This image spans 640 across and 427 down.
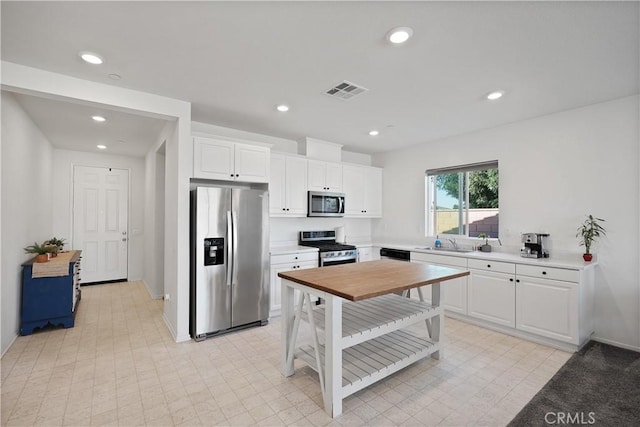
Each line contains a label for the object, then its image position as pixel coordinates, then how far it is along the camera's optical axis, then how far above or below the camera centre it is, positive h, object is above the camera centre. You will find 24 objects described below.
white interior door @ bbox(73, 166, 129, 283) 5.54 -0.07
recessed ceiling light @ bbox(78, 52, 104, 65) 2.22 +1.24
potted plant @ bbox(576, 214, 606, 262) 3.17 -0.18
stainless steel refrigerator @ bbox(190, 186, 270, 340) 3.23 -0.49
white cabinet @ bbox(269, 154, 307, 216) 4.18 +0.45
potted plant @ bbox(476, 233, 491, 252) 4.01 -0.40
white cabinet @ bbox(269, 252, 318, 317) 3.91 -0.69
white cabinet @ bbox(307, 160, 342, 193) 4.56 +0.65
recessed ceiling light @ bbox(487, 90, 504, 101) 2.90 +1.23
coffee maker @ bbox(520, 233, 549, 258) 3.44 -0.36
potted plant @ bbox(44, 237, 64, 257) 3.72 -0.37
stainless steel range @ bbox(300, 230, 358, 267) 4.36 -0.48
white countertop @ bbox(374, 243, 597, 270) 3.01 -0.50
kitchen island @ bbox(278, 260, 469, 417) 2.00 -0.85
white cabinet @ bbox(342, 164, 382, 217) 5.06 +0.47
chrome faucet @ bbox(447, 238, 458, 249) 4.42 -0.41
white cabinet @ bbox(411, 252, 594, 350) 2.94 -0.94
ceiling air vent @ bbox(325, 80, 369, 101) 2.78 +1.25
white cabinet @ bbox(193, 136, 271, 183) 3.34 +0.69
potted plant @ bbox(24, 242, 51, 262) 3.38 -0.40
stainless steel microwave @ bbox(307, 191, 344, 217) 4.50 +0.20
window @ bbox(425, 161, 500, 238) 4.19 +0.24
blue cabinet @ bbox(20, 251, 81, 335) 3.30 -0.96
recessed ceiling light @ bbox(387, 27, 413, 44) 1.93 +1.23
